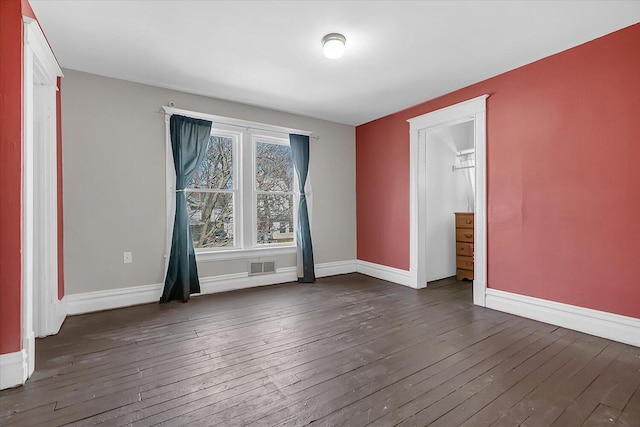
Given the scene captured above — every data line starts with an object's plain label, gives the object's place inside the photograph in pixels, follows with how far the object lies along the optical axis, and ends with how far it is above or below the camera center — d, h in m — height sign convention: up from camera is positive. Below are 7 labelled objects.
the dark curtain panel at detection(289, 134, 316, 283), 4.55 -0.07
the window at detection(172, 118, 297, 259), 3.99 +0.27
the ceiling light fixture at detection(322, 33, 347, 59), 2.53 +1.39
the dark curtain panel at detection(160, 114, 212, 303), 3.60 +0.09
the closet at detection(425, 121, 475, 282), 4.54 +0.17
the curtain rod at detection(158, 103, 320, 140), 3.64 +1.22
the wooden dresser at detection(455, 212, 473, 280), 4.47 -0.50
